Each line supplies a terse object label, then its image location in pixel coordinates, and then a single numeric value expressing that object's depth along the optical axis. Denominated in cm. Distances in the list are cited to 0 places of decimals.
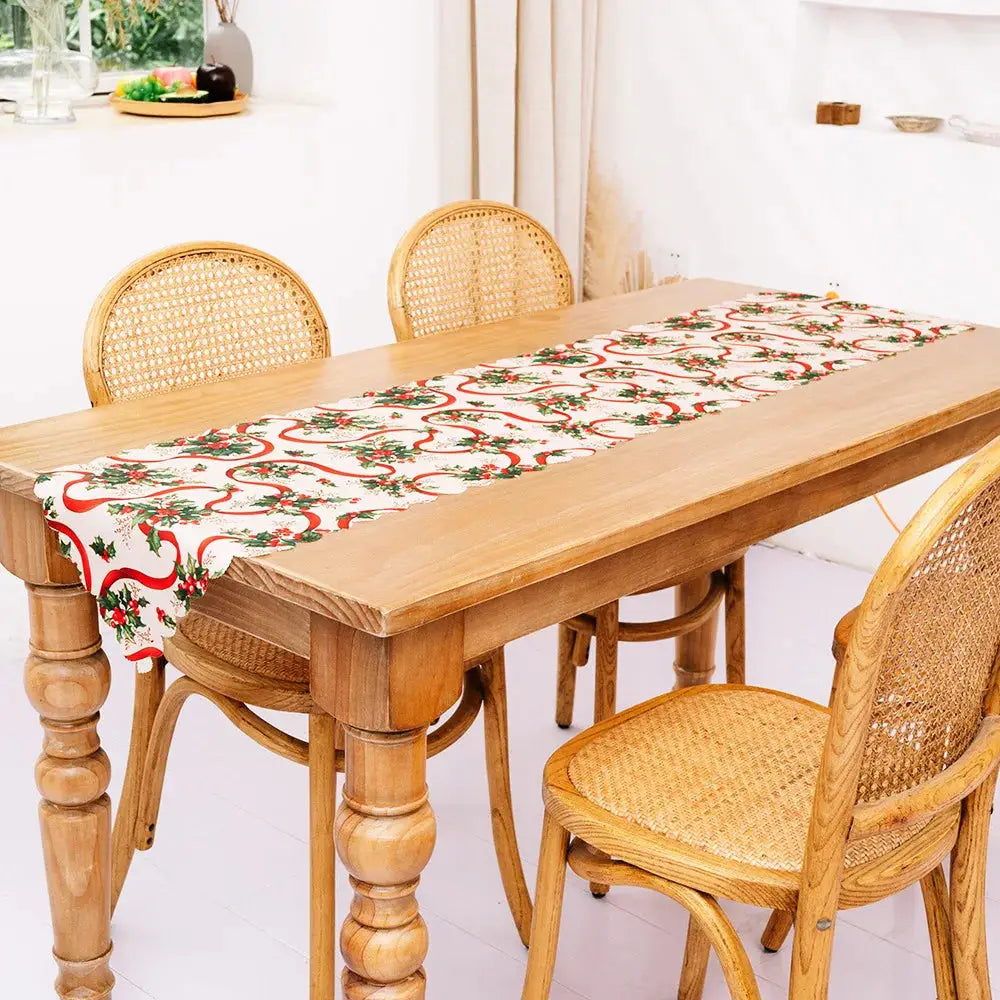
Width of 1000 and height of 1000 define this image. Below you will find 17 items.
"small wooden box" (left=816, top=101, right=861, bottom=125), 348
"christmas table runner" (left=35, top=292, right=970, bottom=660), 148
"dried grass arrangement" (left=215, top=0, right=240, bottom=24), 346
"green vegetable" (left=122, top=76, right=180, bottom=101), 329
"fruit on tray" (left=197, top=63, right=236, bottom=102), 329
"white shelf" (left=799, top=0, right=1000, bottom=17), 315
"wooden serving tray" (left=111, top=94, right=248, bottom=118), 322
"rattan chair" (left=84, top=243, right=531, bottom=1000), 187
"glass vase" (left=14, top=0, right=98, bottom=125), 309
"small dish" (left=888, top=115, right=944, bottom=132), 334
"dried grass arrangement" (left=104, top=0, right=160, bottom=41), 343
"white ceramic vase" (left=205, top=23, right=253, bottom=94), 348
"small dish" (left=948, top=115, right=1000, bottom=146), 324
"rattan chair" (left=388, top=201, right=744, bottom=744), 239
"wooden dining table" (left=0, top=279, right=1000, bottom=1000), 138
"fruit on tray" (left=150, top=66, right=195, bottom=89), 336
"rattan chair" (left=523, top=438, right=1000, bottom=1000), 134
